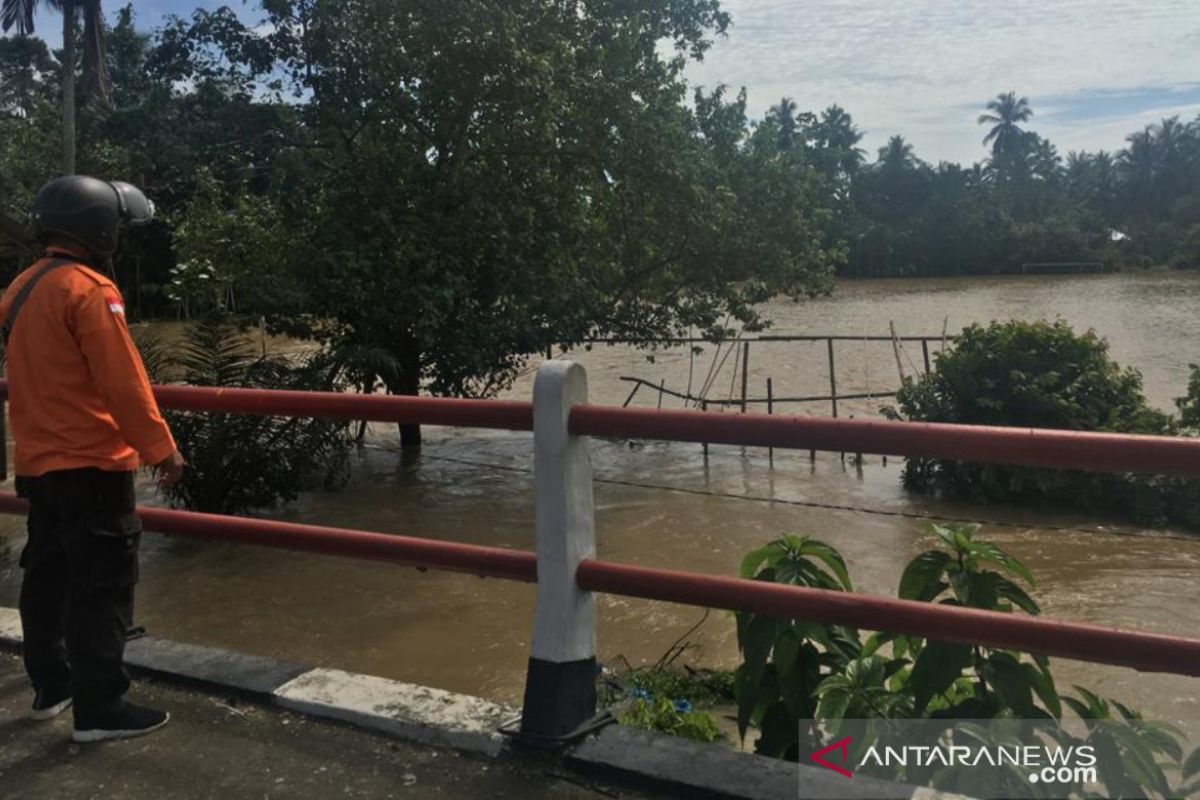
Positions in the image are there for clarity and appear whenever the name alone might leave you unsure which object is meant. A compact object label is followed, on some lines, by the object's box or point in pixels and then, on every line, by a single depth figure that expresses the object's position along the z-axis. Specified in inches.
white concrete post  108.3
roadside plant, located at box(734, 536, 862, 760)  112.7
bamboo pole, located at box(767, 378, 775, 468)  621.6
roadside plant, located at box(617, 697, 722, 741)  154.2
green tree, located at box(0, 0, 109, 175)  822.5
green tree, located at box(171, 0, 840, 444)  450.0
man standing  112.5
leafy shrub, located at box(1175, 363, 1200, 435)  481.4
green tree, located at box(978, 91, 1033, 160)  3590.1
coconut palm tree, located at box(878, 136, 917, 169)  3053.6
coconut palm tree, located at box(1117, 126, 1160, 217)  3228.3
